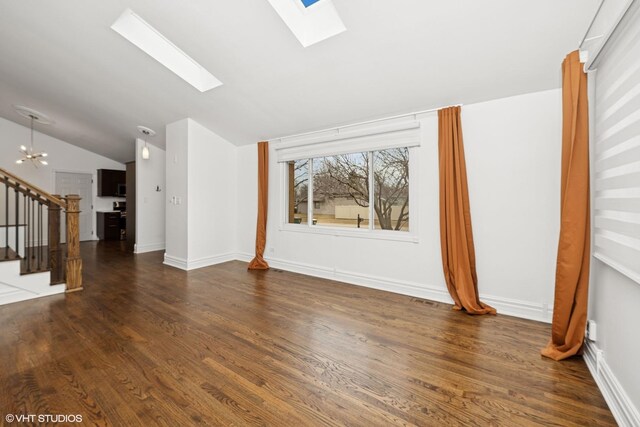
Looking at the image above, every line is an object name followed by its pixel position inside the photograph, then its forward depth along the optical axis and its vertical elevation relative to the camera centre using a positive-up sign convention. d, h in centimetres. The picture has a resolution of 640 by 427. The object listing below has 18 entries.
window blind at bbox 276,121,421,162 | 346 +98
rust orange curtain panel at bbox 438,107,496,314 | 298 -11
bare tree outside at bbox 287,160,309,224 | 473 +34
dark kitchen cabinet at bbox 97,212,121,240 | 771 -47
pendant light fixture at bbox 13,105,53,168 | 551 +188
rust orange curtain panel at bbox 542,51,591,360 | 203 -10
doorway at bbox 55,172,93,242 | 730 +49
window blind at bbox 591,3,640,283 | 146 +35
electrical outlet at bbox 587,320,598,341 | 198 -87
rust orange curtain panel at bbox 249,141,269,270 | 485 +11
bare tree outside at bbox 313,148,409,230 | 369 +42
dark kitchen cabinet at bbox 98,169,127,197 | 772 +74
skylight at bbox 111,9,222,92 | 294 +188
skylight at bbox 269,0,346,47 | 246 +176
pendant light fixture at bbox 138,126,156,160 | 524 +148
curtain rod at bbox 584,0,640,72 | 141 +104
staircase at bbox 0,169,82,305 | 309 -69
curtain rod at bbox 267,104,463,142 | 324 +119
